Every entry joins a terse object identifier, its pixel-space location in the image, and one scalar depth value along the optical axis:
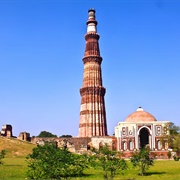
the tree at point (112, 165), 22.20
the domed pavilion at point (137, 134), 53.34
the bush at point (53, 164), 16.23
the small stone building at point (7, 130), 57.06
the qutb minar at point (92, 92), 61.31
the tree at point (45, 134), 102.06
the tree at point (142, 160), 27.69
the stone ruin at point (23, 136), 57.25
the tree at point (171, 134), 50.89
